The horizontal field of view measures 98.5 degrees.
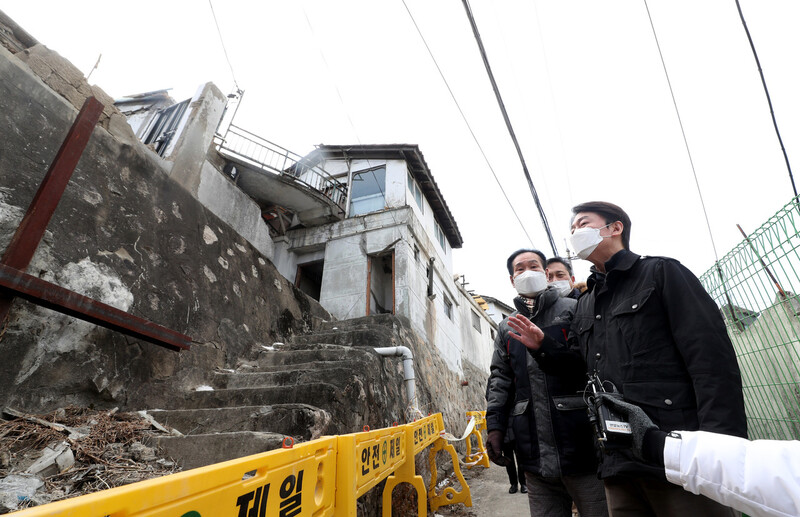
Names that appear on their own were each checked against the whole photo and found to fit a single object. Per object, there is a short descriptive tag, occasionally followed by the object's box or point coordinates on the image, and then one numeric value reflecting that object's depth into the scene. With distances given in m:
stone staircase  2.07
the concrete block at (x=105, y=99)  3.41
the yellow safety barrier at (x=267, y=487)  0.56
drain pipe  4.73
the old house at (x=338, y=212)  6.23
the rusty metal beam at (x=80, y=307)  1.95
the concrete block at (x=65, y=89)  3.01
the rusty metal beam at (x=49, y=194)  2.10
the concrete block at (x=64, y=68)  3.07
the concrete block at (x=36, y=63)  2.90
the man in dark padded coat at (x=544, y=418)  1.72
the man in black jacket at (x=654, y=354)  1.12
